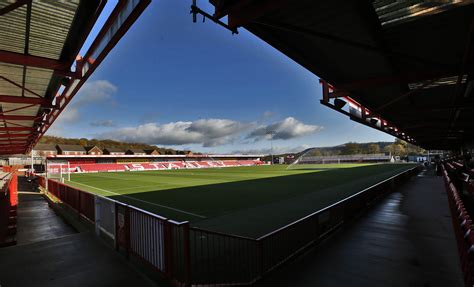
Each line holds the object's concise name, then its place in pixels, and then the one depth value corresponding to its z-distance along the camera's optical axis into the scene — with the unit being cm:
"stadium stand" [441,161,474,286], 356
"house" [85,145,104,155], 10218
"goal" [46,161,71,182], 4146
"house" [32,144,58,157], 8870
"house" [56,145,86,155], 9651
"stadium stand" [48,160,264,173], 5490
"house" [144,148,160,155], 11556
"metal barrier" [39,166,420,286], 476
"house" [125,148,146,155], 10912
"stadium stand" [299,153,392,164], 8644
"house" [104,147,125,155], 10812
